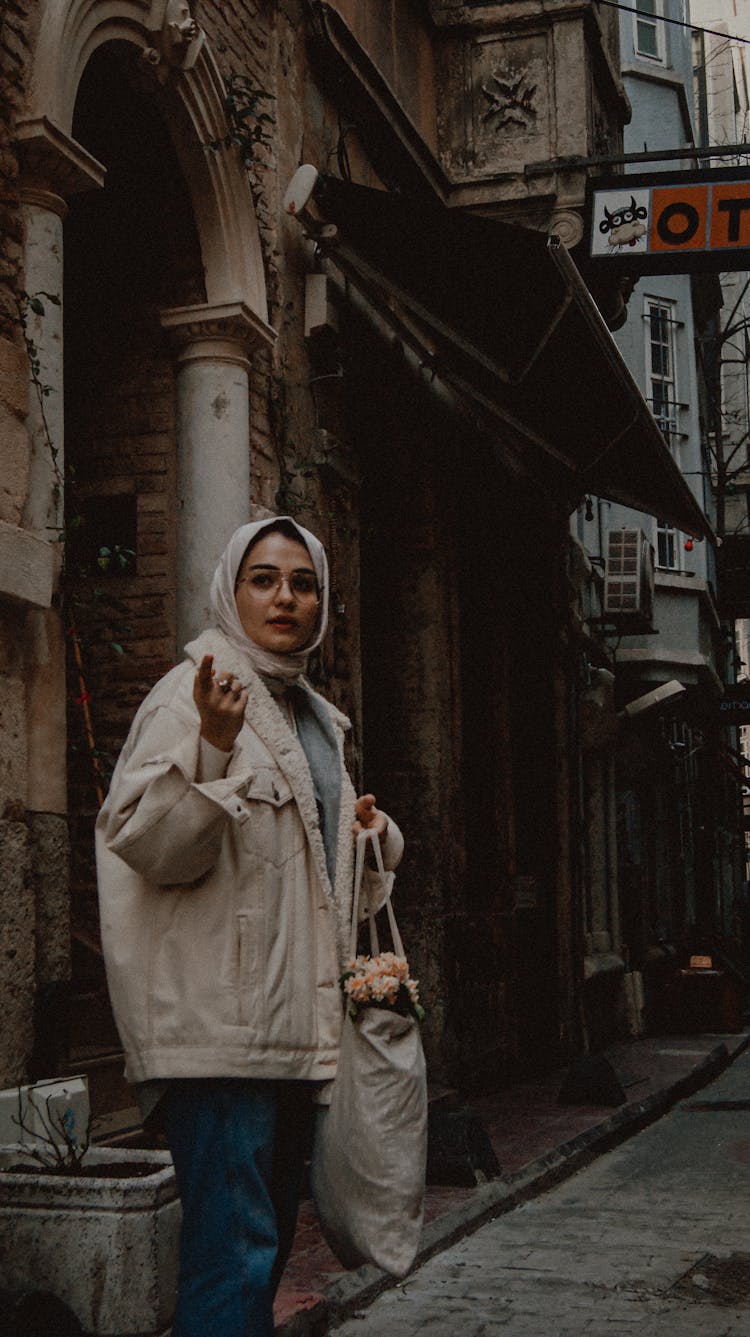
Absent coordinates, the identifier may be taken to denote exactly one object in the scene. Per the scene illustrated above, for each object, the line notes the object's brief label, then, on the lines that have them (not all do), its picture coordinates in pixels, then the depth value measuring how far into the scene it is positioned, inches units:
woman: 120.3
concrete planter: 169.6
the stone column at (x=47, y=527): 229.6
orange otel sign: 400.5
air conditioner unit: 721.6
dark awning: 355.9
